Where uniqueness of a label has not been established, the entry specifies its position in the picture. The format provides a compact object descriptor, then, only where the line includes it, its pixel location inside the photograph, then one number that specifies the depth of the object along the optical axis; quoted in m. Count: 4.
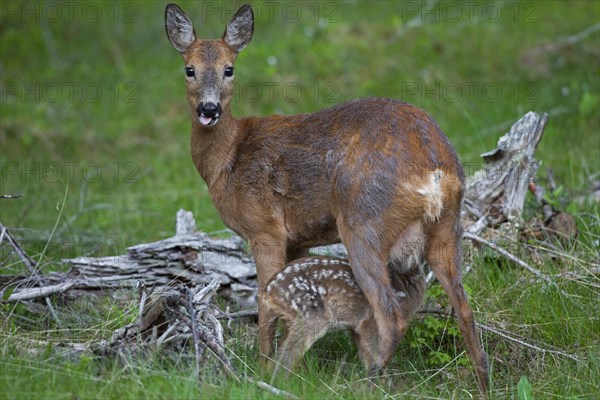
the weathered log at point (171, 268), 13.63
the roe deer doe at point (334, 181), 11.02
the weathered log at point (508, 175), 14.50
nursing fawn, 11.51
